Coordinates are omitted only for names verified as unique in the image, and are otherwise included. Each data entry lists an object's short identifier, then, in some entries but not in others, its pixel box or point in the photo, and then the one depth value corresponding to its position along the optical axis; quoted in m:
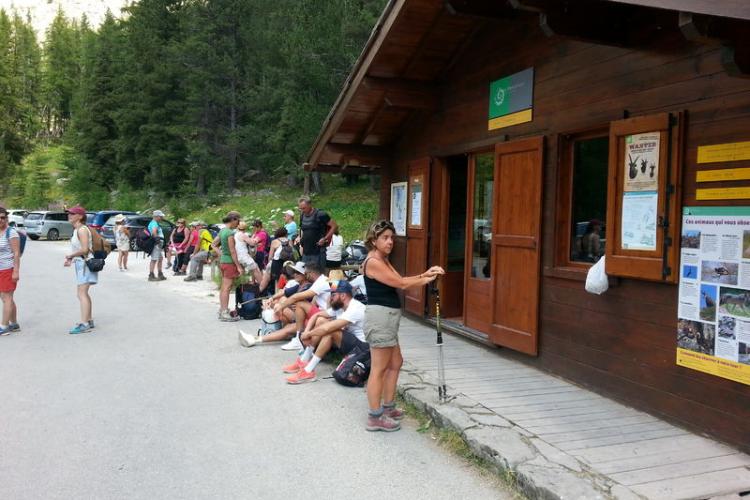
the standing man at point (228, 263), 9.73
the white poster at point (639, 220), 4.72
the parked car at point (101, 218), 25.97
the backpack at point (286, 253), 10.38
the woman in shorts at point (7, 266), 8.48
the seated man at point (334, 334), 6.34
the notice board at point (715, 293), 4.07
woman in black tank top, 4.55
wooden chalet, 4.41
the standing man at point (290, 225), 13.83
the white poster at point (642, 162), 4.72
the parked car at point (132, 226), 23.86
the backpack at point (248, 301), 10.02
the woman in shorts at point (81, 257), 8.52
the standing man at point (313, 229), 9.67
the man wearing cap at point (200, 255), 15.70
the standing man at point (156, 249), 15.39
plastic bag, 5.11
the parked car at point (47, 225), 31.80
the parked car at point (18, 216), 32.60
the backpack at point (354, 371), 6.16
